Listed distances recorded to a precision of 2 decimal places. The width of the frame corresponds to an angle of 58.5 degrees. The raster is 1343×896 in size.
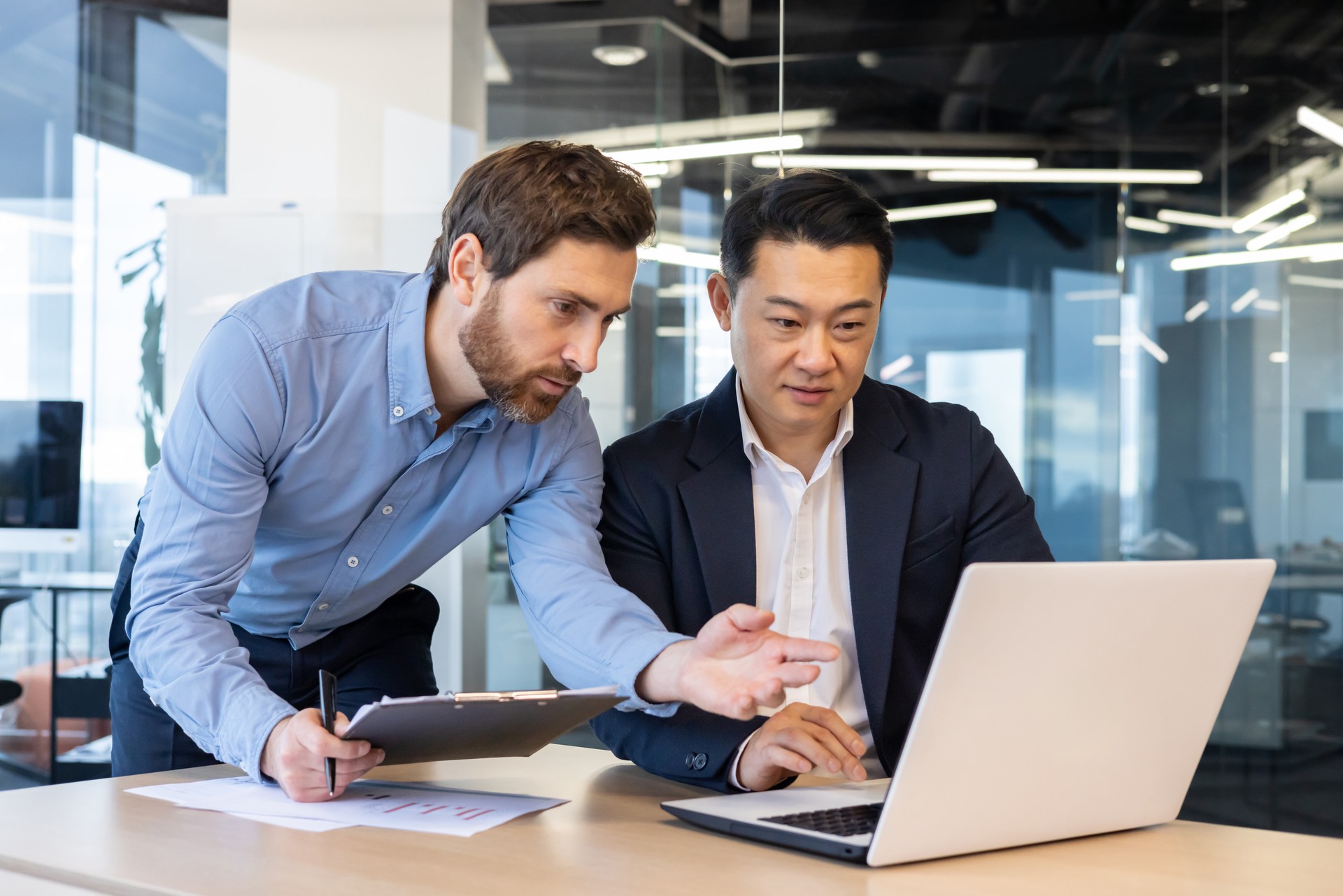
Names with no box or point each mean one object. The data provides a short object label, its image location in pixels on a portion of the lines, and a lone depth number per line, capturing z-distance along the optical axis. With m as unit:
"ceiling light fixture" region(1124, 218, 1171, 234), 4.46
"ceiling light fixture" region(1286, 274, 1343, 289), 4.18
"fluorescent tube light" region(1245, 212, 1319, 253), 4.21
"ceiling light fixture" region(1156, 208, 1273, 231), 4.37
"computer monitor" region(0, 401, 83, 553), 3.96
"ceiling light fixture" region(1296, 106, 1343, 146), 4.21
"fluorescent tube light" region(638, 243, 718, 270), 3.88
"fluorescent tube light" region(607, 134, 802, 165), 3.84
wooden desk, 1.00
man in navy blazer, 1.72
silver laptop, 0.97
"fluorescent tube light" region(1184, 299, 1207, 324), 4.36
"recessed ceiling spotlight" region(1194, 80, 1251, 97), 4.38
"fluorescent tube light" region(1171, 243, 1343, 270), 4.19
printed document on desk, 1.21
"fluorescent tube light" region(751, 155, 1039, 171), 4.62
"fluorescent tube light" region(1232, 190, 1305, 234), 4.23
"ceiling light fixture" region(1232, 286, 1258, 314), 4.27
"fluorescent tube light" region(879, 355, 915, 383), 4.73
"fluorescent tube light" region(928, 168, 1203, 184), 4.46
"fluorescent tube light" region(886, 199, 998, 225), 4.75
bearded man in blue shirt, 1.44
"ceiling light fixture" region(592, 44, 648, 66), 3.87
